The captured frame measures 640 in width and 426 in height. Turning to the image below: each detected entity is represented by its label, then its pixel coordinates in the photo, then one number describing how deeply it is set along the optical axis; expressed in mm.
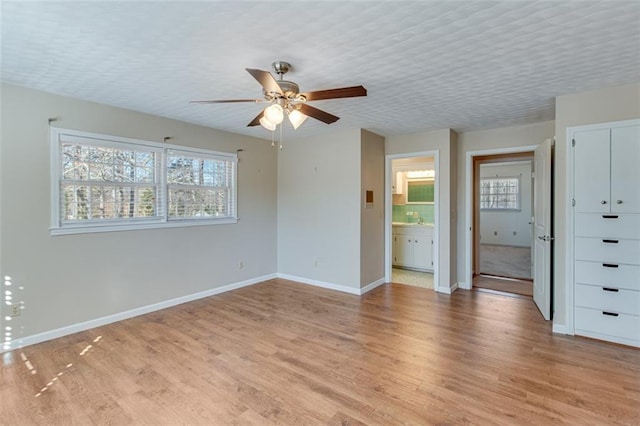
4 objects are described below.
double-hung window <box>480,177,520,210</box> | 9000
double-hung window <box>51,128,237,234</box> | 3252
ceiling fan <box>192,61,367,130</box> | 2166
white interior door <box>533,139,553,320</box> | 3514
